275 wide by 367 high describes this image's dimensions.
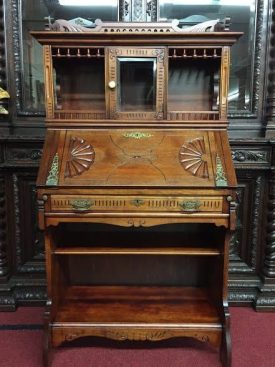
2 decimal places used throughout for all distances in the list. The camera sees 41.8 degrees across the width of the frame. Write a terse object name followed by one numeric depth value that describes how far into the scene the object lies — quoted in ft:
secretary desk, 5.93
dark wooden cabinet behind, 7.78
